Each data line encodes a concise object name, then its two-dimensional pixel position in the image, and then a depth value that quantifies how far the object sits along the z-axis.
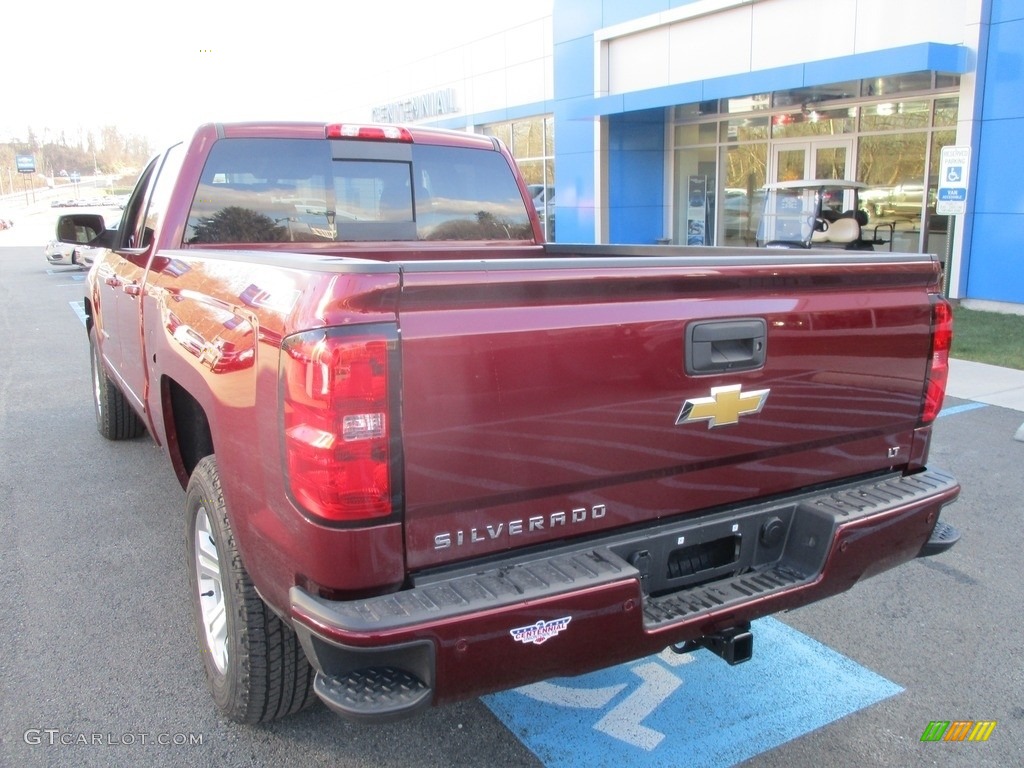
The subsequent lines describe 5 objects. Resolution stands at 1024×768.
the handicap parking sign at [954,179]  9.72
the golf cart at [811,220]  13.42
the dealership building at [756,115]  11.48
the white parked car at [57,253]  22.12
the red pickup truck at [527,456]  2.06
